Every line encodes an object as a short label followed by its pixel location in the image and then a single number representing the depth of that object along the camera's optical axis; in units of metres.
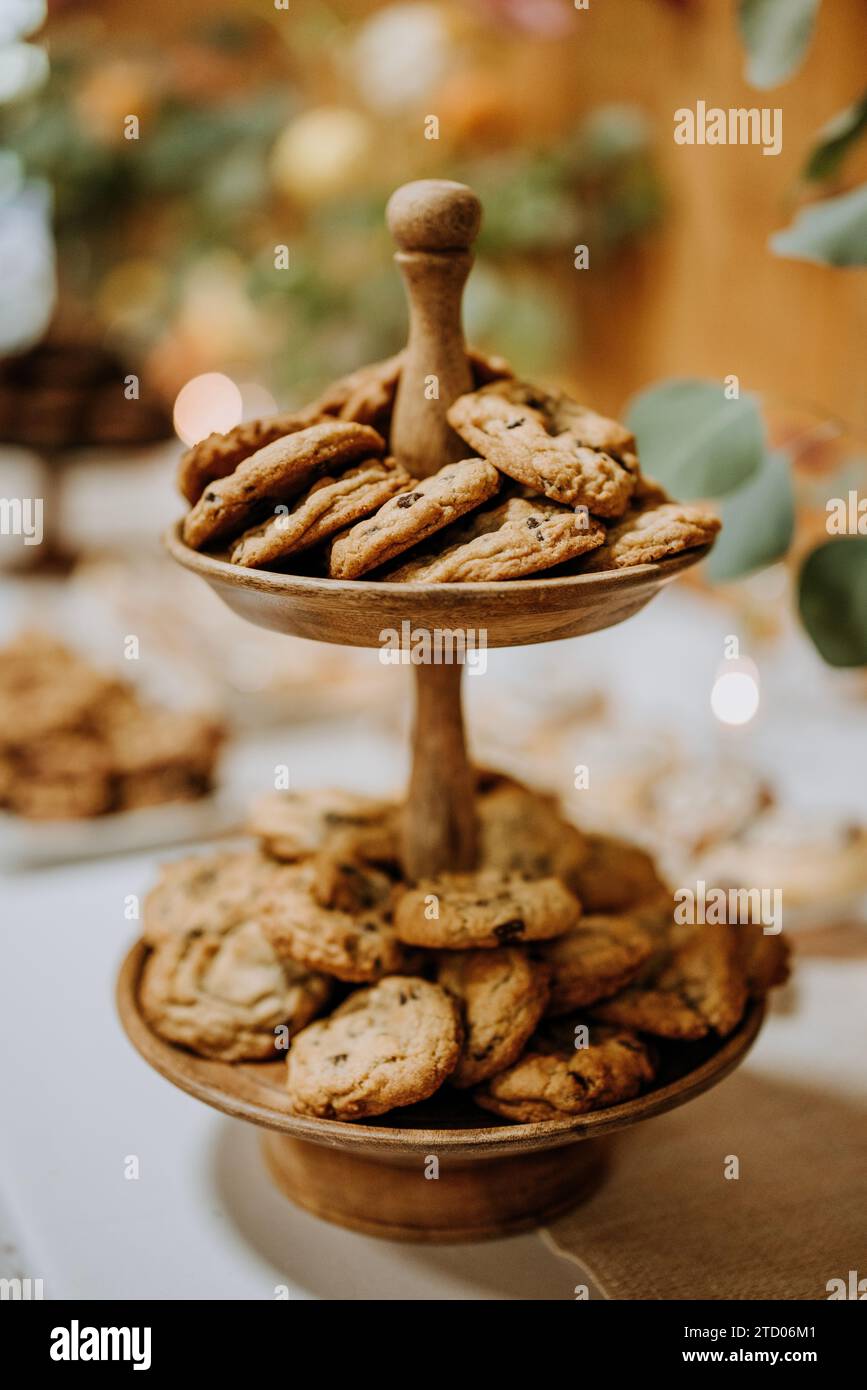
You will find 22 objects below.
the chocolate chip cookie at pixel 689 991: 0.97
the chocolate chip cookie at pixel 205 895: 1.04
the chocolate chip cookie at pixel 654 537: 0.83
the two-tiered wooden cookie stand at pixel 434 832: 0.80
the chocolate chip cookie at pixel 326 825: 1.03
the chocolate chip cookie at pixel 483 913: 0.91
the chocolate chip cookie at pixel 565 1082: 0.88
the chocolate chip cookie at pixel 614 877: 1.08
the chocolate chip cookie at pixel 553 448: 0.82
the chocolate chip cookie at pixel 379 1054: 0.87
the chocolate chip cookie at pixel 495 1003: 0.90
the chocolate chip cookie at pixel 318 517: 0.81
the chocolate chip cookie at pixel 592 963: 0.96
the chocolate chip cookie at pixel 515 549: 0.80
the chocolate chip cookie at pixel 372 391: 0.92
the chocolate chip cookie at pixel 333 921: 0.92
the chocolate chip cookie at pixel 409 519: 0.79
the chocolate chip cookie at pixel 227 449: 0.88
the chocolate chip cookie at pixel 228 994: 0.96
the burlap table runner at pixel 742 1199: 0.97
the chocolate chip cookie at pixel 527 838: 1.05
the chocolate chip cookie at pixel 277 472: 0.83
